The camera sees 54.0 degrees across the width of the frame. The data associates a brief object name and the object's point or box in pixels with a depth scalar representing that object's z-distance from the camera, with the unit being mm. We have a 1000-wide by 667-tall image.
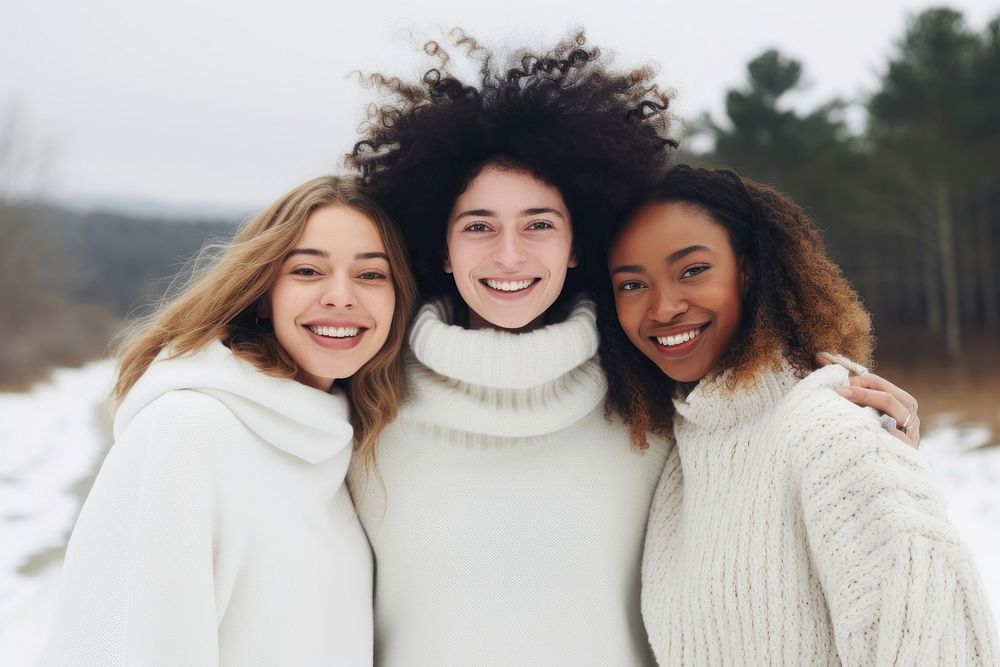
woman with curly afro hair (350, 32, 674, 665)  917
